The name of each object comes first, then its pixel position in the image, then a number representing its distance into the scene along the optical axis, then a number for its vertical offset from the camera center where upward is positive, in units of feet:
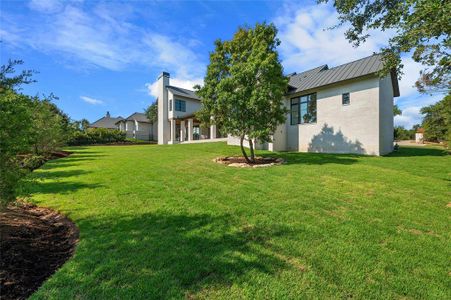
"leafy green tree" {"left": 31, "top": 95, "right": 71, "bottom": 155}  47.67 +2.76
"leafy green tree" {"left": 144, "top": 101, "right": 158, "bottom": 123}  152.35 +19.58
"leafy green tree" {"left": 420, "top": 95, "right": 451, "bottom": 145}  118.42 +6.93
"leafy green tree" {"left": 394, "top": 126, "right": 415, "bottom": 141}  176.76 +5.79
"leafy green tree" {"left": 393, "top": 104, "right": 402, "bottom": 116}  185.32 +22.99
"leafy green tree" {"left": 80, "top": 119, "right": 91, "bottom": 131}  128.41 +10.67
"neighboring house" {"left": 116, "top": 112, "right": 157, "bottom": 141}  155.22 +10.65
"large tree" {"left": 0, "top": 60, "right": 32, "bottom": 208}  12.13 +0.76
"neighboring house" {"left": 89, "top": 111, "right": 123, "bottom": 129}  179.78 +16.49
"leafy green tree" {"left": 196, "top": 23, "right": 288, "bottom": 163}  39.52 +9.32
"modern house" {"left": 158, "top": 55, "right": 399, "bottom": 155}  50.88 +7.03
